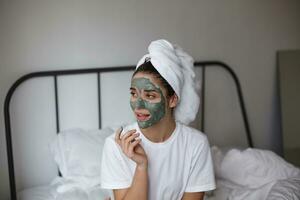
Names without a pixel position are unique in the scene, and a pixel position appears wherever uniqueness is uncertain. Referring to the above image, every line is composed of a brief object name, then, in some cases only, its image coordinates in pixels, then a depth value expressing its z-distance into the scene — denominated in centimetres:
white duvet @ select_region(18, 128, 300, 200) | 176
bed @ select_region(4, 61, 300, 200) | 179
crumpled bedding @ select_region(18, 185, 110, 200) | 174
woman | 128
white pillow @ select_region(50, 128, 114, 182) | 186
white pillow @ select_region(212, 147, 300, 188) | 183
